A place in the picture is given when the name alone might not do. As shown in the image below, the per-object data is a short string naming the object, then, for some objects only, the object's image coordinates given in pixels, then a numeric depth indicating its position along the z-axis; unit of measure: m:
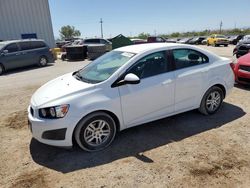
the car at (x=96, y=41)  20.81
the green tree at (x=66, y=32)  85.81
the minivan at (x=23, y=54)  12.04
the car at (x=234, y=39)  34.17
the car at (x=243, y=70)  6.47
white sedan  3.39
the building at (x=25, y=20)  18.48
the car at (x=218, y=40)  31.41
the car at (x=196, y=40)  40.94
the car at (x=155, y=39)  30.66
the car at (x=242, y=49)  13.96
